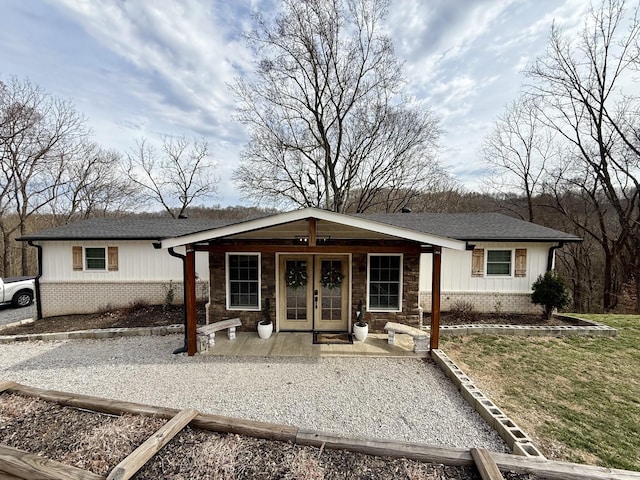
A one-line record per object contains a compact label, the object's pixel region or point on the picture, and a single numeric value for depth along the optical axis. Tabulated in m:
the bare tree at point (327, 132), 14.12
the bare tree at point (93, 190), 17.98
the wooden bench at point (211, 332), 5.97
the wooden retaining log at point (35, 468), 2.20
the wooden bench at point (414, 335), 5.88
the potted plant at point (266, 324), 6.54
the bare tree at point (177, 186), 20.14
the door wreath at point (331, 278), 6.88
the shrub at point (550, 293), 7.86
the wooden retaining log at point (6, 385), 3.55
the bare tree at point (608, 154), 12.98
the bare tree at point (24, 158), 13.78
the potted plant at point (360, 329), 6.52
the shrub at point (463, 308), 8.65
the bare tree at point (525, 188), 17.14
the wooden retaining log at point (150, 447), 2.19
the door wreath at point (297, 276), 6.86
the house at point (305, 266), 5.77
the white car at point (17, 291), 10.32
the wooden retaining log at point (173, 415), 2.77
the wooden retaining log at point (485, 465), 2.21
